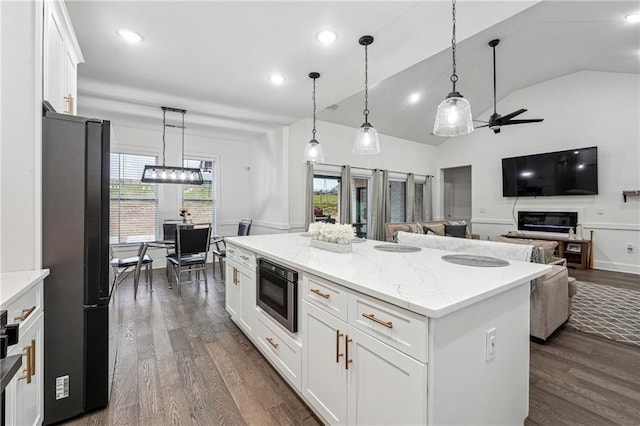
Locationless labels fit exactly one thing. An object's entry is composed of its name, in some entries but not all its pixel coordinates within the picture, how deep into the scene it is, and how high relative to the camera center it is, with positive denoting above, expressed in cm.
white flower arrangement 233 -15
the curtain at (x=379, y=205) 694 +24
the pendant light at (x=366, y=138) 265 +70
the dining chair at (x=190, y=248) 418 -49
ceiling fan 456 +151
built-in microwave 192 -57
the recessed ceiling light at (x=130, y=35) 253 +159
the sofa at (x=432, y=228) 636 -30
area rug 289 -113
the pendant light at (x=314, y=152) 326 +70
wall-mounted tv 571 +89
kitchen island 114 -58
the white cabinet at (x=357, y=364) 115 -69
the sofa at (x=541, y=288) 262 -68
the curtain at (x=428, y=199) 825 +46
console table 562 -68
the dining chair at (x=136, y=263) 403 -69
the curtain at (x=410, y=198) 771 +45
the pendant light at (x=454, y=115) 199 +69
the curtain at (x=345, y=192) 643 +50
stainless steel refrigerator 166 -28
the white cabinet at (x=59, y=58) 178 +112
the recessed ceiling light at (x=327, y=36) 257 +161
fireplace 601 -12
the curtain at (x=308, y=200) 574 +29
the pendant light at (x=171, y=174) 452 +64
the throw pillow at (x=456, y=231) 679 -37
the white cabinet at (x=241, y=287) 259 -71
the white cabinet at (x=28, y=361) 124 -72
